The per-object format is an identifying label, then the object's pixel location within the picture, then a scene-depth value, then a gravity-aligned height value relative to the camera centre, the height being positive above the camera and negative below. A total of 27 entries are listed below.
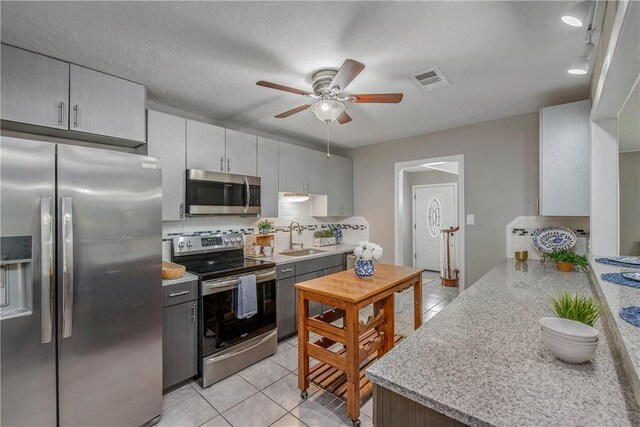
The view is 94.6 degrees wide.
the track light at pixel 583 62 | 1.63 +0.86
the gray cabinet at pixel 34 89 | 1.73 +0.78
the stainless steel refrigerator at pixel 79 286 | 1.46 -0.39
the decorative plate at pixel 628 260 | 1.85 -0.31
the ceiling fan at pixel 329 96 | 1.85 +0.81
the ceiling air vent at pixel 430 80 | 2.15 +1.02
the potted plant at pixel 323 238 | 4.26 -0.34
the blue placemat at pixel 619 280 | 1.40 -0.34
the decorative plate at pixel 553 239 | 2.76 -0.24
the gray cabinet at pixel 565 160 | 2.49 +0.47
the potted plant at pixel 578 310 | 1.14 -0.39
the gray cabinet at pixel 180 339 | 2.20 -0.94
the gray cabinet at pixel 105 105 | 1.97 +0.79
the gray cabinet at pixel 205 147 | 2.70 +0.65
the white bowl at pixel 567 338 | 0.95 -0.41
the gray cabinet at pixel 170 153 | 2.44 +0.54
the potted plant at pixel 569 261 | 2.37 -0.39
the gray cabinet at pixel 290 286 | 3.08 -0.75
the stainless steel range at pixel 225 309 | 2.36 -0.81
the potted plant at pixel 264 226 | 3.50 -0.14
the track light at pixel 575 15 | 1.32 +0.90
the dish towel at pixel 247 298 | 2.53 -0.72
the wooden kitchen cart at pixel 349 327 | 1.90 -0.82
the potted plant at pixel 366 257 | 2.35 -0.35
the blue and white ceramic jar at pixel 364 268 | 2.36 -0.43
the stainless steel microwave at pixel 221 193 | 2.67 +0.21
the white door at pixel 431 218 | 6.23 -0.09
